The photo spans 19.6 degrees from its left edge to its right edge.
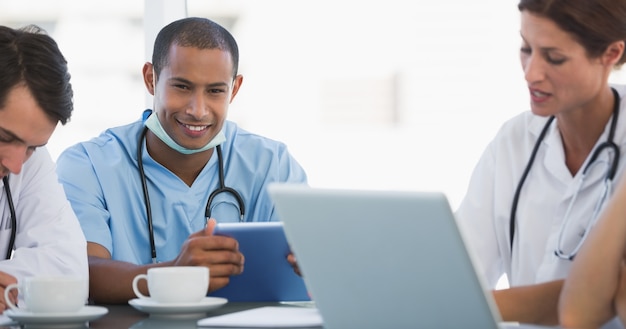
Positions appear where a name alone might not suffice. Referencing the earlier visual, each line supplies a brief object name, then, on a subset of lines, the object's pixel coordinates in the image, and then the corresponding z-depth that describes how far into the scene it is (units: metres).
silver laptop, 2.19
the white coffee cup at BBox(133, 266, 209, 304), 2.63
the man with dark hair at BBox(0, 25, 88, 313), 2.81
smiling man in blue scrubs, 3.29
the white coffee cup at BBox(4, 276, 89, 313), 2.56
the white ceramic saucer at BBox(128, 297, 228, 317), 2.60
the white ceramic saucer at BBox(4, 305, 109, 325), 2.53
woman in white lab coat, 2.88
